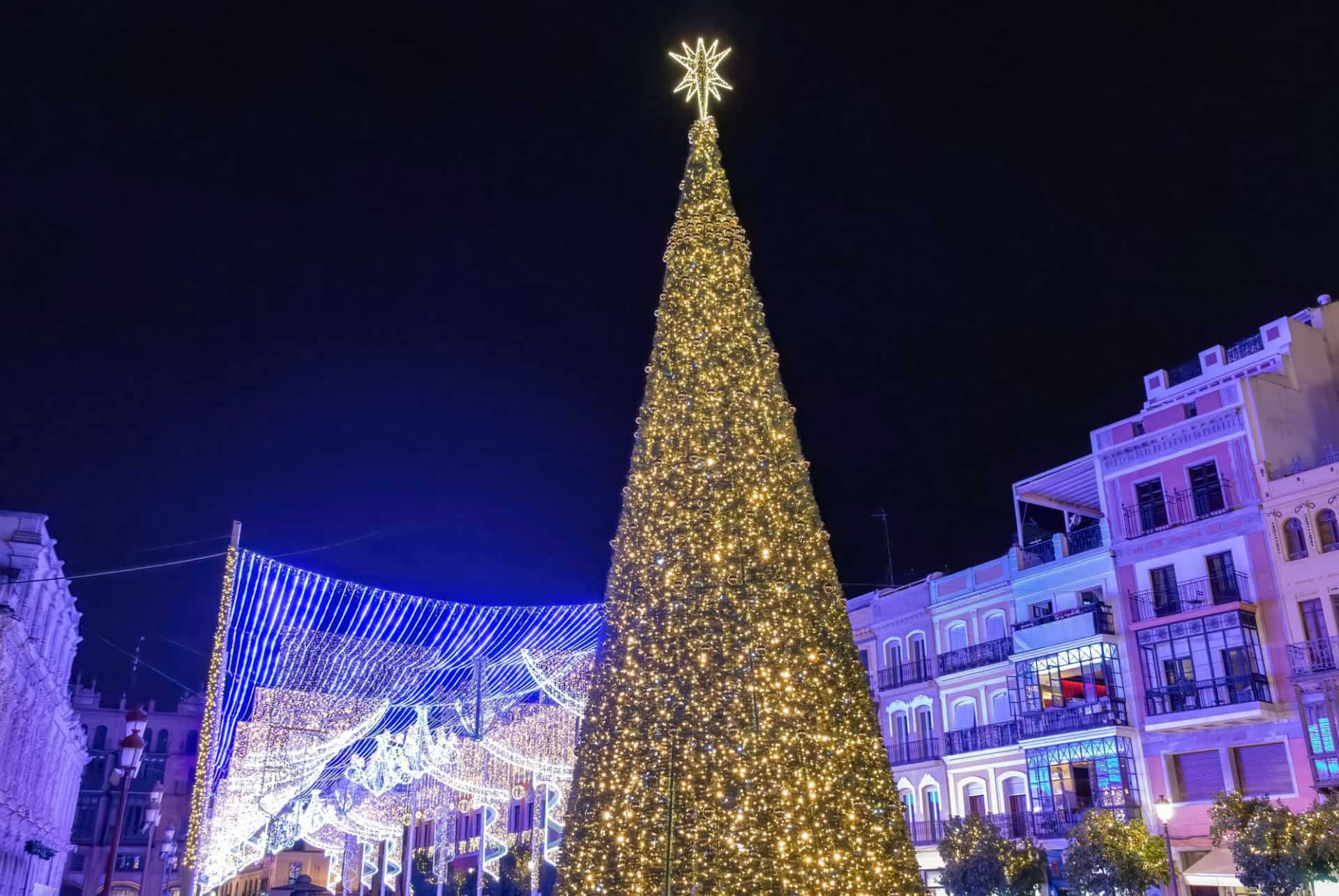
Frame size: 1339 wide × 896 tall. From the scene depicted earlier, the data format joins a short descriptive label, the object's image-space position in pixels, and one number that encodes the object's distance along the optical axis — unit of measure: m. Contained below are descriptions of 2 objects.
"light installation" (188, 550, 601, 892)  22.02
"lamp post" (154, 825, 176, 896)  46.46
